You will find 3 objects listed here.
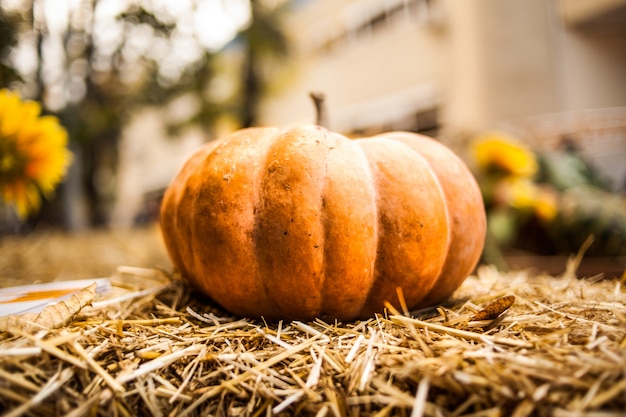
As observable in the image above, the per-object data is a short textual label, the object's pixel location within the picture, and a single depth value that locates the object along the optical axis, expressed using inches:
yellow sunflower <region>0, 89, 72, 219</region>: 20.2
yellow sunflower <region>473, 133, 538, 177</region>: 41.6
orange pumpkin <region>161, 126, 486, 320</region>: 16.2
